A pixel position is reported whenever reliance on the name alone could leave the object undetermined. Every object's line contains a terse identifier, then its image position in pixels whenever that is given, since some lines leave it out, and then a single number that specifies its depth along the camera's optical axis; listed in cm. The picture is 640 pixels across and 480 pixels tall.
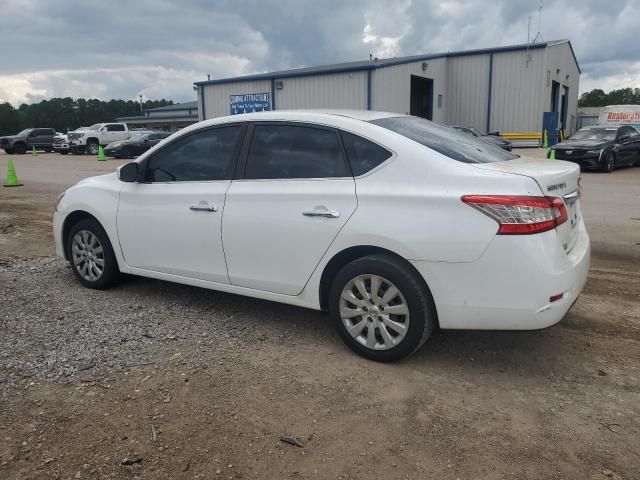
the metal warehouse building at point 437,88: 2808
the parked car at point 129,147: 2972
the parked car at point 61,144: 3581
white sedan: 331
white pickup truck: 3494
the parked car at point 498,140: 2412
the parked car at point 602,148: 1708
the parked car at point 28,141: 3753
